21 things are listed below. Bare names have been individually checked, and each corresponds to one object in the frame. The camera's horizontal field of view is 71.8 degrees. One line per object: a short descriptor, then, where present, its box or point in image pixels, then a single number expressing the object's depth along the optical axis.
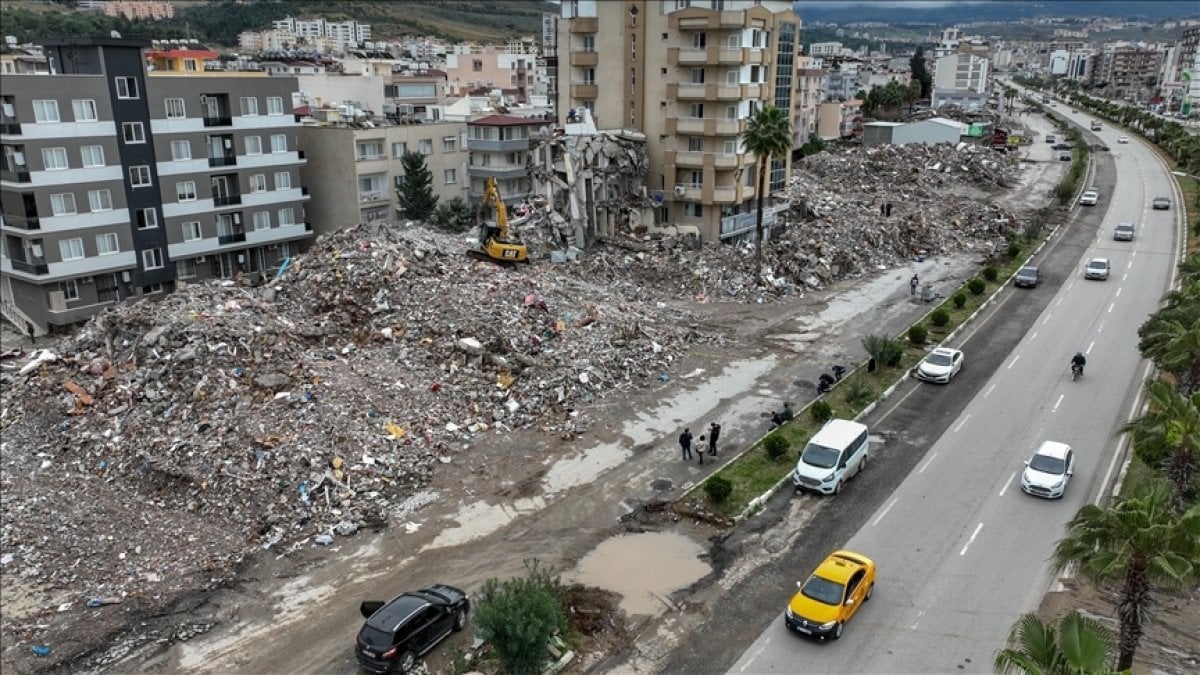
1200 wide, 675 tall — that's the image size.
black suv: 18.09
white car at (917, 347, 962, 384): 34.91
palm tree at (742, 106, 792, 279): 44.94
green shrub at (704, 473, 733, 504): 24.92
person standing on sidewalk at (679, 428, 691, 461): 28.39
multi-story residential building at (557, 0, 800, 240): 52.59
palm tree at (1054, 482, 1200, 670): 14.12
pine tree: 59.53
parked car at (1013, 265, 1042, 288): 50.09
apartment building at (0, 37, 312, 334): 44.75
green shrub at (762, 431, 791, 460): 27.70
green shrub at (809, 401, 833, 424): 30.80
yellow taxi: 18.83
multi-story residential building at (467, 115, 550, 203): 65.69
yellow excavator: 45.03
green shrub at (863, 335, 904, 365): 36.25
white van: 25.53
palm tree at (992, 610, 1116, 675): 11.91
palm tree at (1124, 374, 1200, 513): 19.19
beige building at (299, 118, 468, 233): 59.38
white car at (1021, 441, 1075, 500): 25.03
